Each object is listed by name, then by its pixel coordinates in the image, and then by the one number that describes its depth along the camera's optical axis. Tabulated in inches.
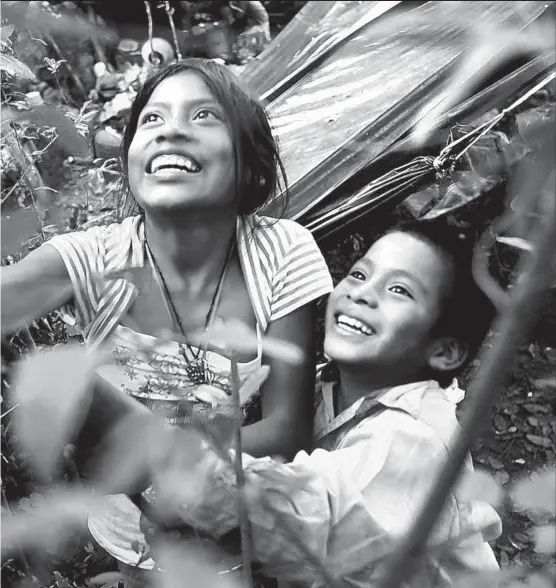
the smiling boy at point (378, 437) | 31.3
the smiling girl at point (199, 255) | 46.4
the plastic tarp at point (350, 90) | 70.5
